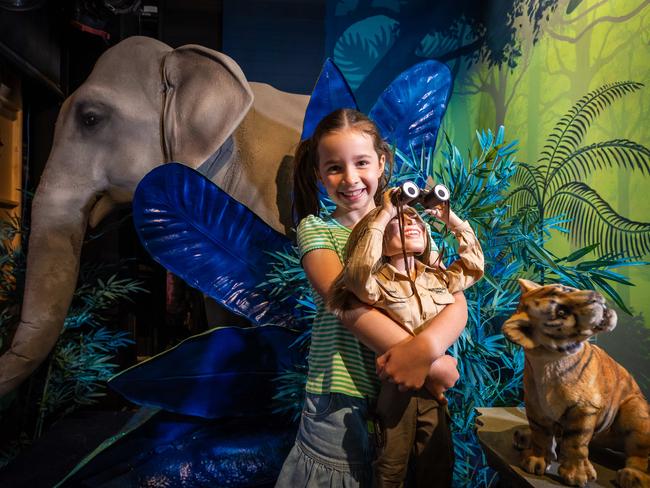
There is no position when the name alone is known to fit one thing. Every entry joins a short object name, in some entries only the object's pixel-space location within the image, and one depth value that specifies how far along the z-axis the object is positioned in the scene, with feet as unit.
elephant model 6.07
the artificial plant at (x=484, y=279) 4.58
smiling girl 2.66
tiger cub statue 2.45
